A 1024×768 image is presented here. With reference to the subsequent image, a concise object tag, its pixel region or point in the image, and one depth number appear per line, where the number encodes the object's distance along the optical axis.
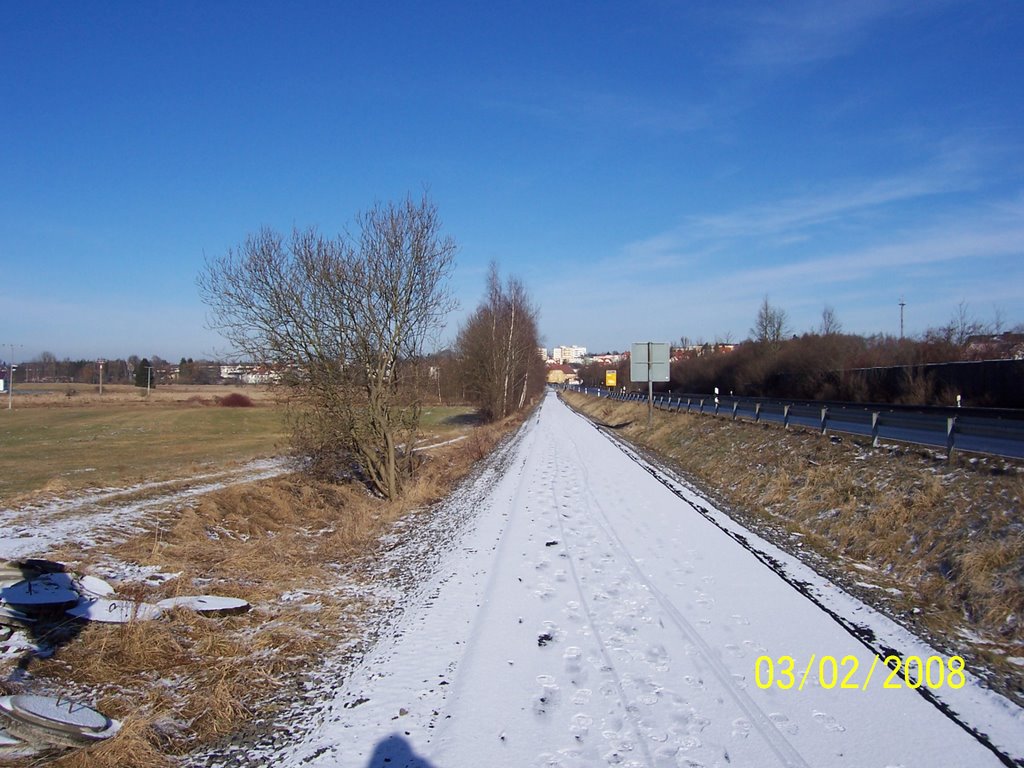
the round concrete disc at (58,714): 4.54
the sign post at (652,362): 39.47
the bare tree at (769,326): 77.44
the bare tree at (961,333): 44.69
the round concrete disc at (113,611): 6.44
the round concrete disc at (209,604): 6.97
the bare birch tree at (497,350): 49.31
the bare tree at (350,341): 16.48
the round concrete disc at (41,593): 6.32
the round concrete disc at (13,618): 6.11
